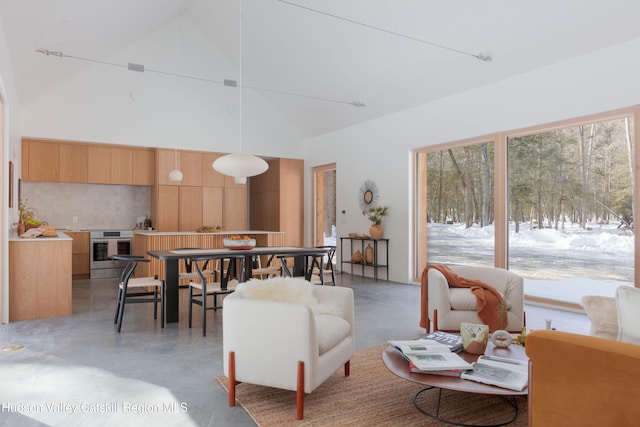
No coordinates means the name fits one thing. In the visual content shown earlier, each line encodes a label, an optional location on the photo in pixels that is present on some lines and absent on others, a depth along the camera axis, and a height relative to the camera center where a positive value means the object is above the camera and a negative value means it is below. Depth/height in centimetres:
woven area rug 243 -110
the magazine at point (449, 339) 271 -78
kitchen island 690 -36
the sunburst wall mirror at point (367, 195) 818 +47
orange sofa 152 -58
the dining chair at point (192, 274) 539 -68
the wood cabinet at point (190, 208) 898 +25
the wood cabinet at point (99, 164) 833 +107
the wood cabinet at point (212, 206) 924 +30
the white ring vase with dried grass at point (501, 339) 275 -75
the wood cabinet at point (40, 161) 787 +108
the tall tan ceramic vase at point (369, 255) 816 -65
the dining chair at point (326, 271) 527 -58
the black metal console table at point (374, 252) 793 -59
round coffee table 214 -82
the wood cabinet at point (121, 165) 852 +106
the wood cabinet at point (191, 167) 894 +108
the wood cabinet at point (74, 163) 815 +107
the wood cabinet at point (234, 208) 953 +26
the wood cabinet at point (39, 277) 477 -63
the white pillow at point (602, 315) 209 -46
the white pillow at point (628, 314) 196 -42
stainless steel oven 816 -56
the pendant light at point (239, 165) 464 +58
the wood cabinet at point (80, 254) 809 -62
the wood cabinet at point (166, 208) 872 +24
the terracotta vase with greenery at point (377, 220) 788 +0
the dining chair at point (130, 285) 439 -67
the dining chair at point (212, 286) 427 -68
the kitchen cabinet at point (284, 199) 997 +49
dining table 464 -40
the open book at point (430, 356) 234 -77
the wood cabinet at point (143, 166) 873 +107
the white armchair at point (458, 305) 387 -75
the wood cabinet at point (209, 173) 922 +99
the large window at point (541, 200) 495 +26
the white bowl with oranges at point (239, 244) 526 -28
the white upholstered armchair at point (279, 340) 247 -71
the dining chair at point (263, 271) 573 -67
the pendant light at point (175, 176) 723 +72
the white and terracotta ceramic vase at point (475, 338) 265 -71
